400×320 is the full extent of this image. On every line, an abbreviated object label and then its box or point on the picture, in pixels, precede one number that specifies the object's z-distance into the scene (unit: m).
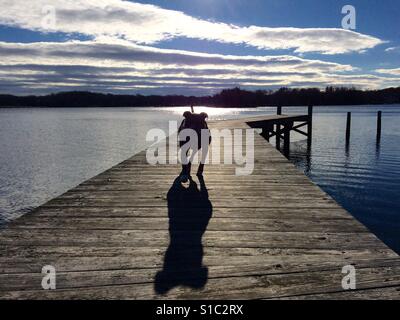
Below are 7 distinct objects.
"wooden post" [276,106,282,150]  28.72
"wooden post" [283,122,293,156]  26.77
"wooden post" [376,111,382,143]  29.77
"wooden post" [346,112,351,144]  29.44
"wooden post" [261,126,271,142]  25.51
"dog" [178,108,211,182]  7.10
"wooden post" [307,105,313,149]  30.40
